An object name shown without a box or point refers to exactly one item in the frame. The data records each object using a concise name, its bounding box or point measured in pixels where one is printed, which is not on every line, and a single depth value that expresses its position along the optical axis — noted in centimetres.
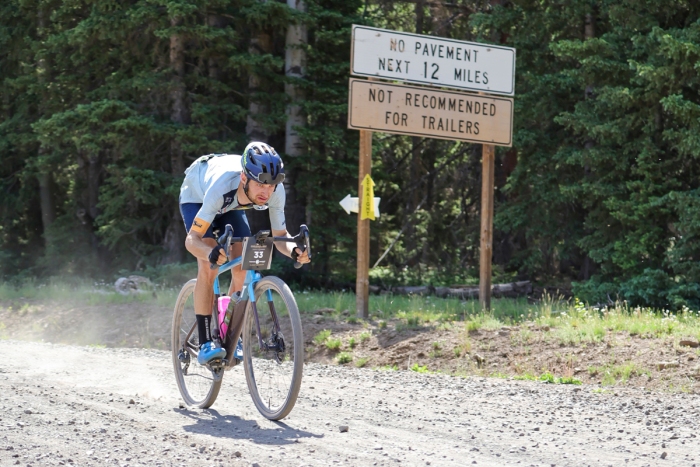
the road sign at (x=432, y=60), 1345
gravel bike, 641
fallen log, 1952
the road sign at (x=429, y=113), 1355
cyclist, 638
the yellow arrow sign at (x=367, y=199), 1364
